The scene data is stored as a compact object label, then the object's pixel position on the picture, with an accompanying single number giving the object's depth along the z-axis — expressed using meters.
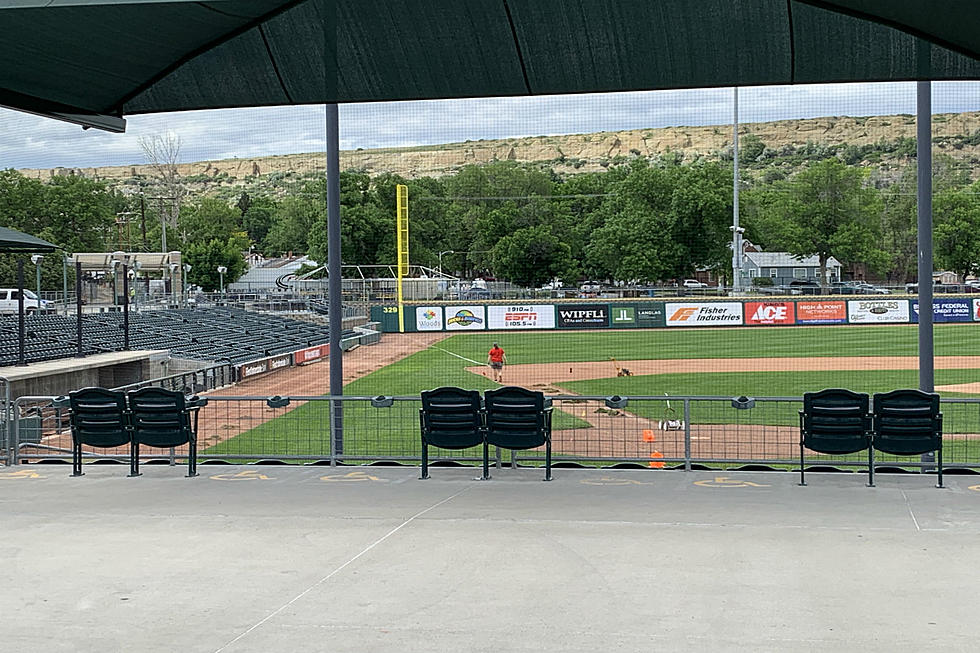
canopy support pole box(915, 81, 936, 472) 9.55
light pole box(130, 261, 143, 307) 39.94
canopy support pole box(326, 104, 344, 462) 10.80
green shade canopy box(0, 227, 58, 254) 18.19
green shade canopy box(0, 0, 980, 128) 7.26
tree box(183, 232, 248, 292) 64.56
